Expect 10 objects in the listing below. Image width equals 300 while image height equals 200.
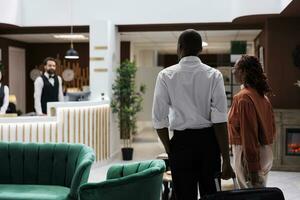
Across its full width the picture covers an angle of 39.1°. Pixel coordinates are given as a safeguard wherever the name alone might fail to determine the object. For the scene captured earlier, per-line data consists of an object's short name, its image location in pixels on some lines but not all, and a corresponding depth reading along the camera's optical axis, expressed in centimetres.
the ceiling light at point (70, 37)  923
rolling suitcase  215
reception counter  589
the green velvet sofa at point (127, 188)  278
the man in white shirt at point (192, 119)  239
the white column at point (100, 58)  757
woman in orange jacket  286
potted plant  779
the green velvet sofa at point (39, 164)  407
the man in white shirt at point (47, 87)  672
